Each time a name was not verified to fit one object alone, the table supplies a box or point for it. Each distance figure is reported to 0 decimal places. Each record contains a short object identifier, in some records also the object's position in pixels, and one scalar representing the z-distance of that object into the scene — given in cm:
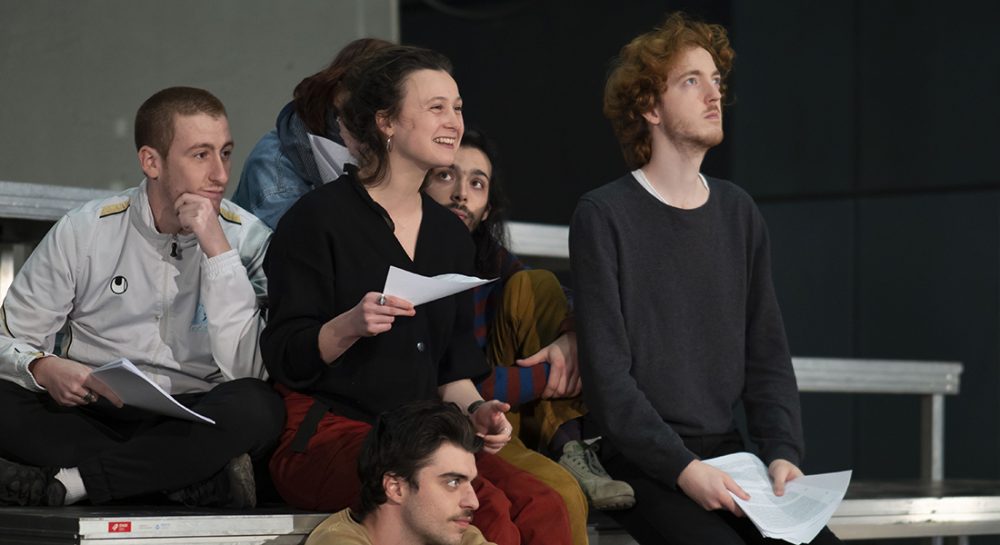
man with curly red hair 559
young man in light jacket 521
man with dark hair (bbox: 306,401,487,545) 483
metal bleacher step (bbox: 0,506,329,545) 450
